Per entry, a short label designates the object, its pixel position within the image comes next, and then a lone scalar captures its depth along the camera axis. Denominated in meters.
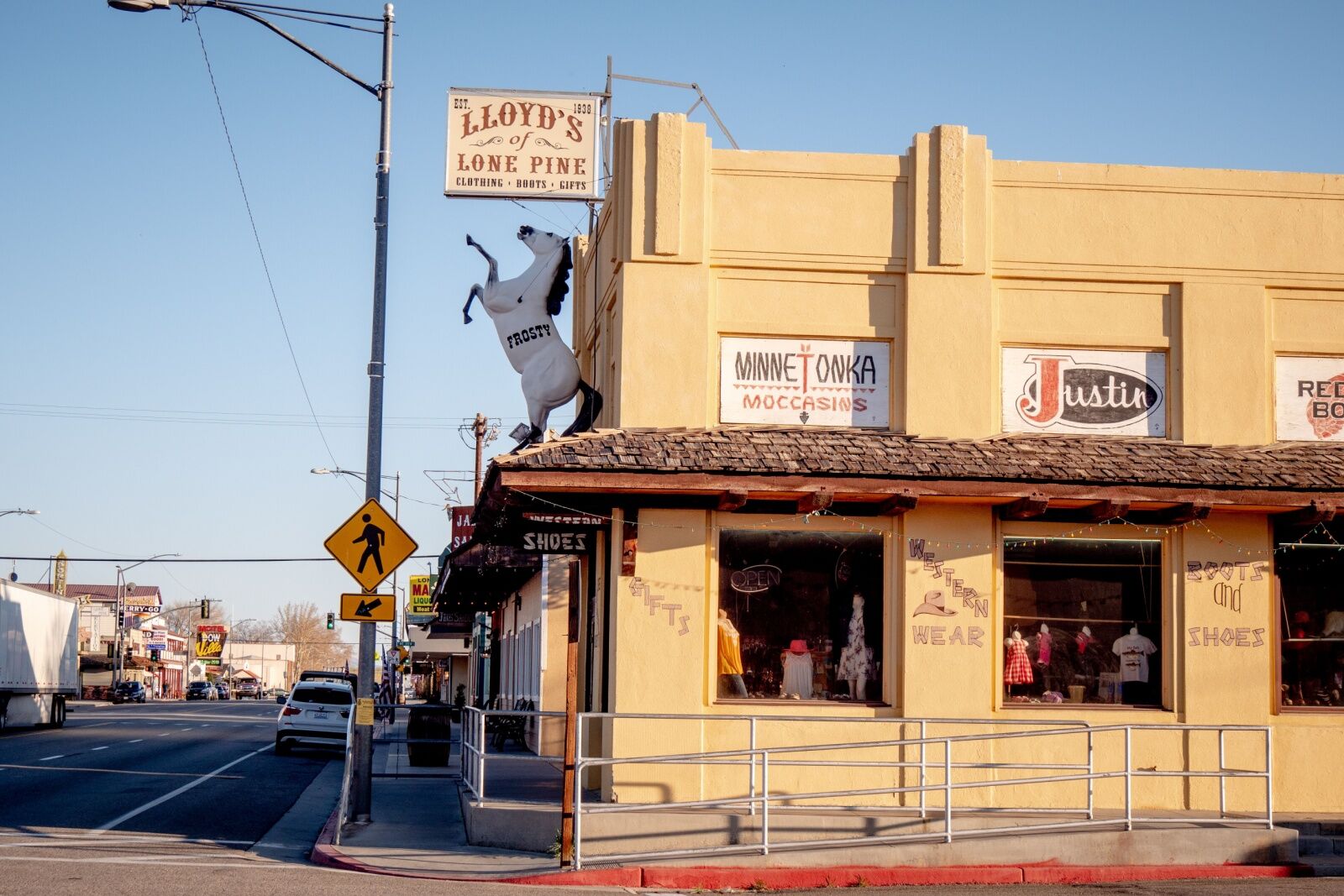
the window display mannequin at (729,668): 15.52
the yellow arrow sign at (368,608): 16.47
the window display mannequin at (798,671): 15.68
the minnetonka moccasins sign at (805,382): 16.09
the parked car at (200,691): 105.56
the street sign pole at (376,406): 16.73
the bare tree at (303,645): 186.62
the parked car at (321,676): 37.71
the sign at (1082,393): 16.31
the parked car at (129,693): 86.50
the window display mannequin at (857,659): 15.71
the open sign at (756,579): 15.71
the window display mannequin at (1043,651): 15.95
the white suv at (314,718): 33.38
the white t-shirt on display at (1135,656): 15.98
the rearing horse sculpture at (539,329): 18.61
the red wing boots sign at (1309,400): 16.53
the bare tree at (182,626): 176.18
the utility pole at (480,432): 45.31
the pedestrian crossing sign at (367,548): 16.53
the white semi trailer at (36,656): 39.12
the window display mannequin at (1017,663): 15.79
